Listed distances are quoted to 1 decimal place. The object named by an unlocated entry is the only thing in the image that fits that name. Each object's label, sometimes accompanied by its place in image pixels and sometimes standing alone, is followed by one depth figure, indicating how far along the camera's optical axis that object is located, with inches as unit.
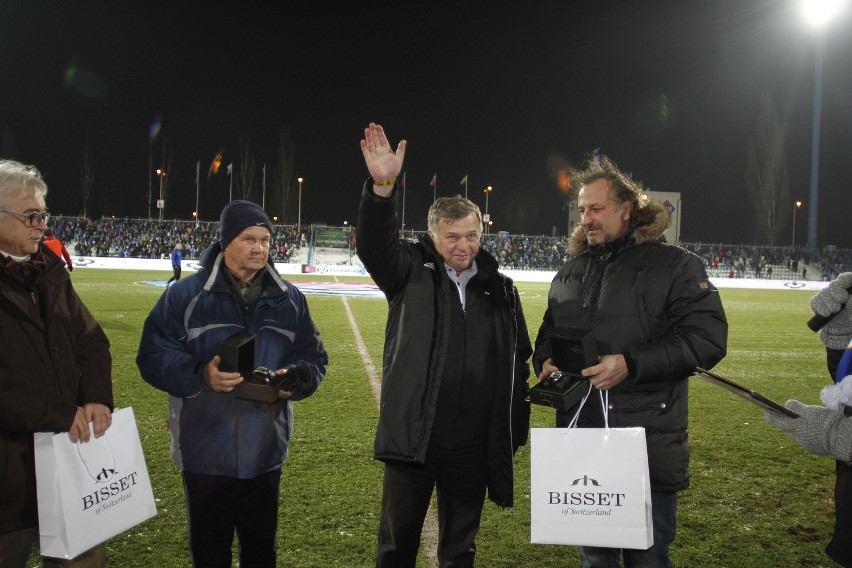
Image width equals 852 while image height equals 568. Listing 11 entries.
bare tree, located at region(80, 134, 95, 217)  2293.3
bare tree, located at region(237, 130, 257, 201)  2265.0
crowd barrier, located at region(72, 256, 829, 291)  1184.2
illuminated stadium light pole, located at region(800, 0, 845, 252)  1148.5
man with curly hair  103.8
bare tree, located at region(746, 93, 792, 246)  1945.1
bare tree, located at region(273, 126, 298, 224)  2336.4
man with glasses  90.7
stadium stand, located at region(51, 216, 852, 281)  1514.5
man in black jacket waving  108.1
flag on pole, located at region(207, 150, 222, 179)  1915.7
